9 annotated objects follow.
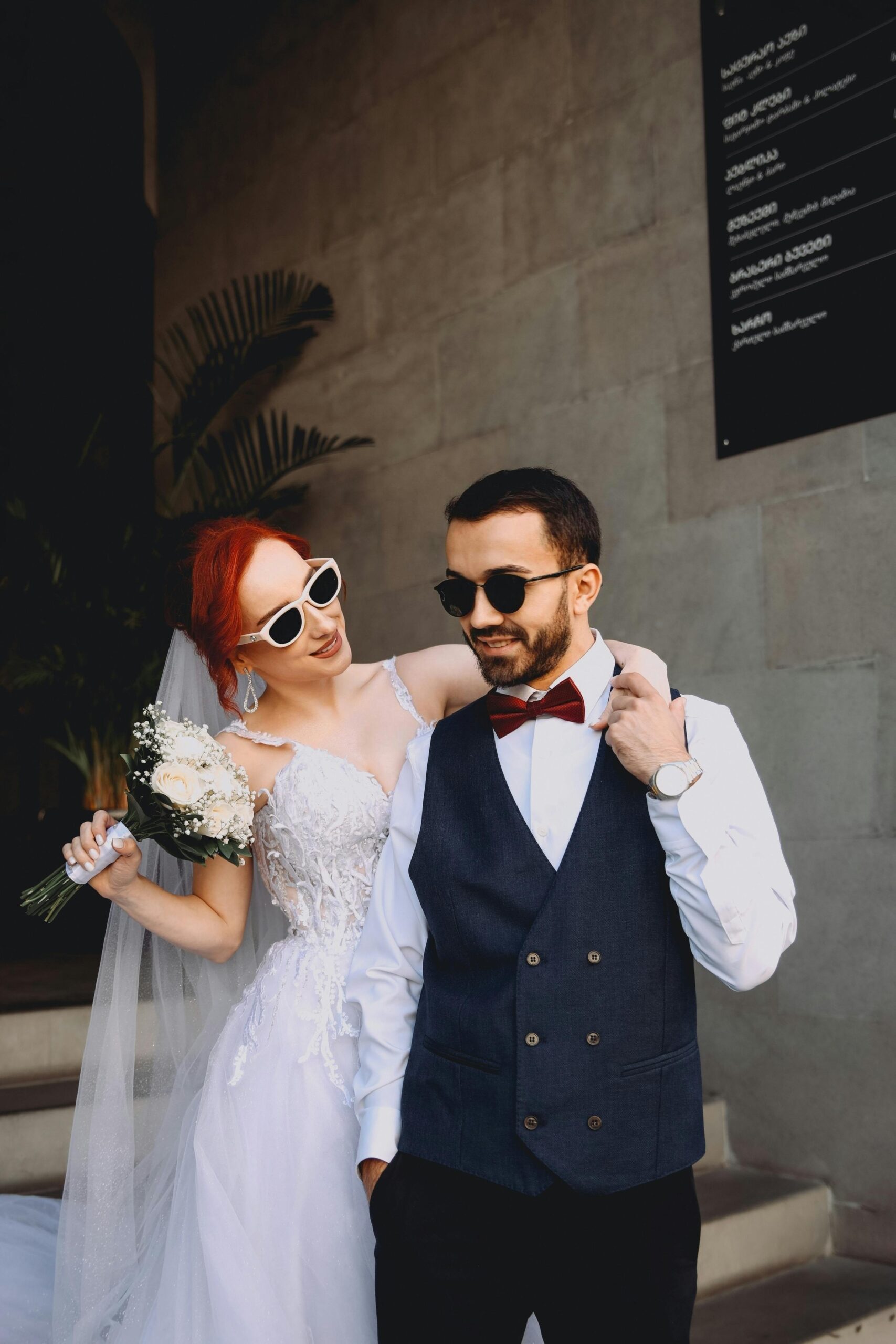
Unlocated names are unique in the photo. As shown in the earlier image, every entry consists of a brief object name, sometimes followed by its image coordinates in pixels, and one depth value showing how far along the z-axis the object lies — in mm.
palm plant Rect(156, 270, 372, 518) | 4977
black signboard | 3281
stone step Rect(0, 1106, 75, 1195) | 2953
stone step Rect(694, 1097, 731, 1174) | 3480
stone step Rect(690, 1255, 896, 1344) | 2719
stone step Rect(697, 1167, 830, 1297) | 3018
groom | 1521
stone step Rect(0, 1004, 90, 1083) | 3404
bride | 1965
